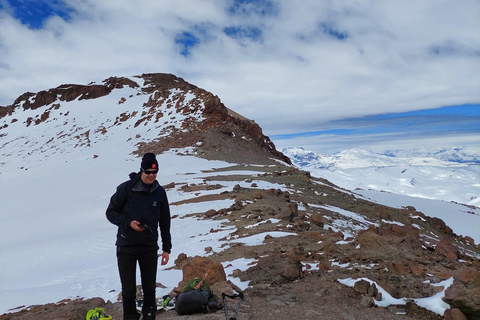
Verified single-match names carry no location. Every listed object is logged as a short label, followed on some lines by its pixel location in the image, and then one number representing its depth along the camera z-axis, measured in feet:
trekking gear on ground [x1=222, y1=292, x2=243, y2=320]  17.25
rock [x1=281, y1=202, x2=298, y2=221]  43.65
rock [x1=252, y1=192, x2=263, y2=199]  55.97
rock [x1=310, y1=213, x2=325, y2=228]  44.96
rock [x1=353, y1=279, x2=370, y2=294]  20.21
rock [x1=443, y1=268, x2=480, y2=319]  15.48
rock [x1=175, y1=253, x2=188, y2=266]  34.35
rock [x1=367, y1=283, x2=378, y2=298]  19.63
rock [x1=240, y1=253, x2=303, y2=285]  23.86
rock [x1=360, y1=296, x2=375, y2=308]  18.90
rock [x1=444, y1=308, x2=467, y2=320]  15.78
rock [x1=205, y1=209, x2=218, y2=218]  51.32
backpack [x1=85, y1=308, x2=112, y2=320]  18.48
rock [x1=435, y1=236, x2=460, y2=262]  28.43
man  15.79
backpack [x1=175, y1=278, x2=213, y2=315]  18.22
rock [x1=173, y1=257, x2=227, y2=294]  22.67
